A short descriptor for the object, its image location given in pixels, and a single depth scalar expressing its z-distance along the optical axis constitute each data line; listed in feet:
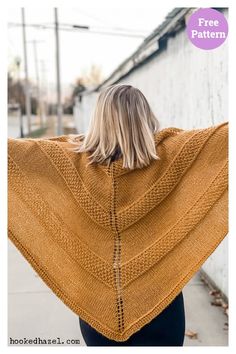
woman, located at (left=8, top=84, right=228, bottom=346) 5.39
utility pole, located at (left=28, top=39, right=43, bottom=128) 90.22
